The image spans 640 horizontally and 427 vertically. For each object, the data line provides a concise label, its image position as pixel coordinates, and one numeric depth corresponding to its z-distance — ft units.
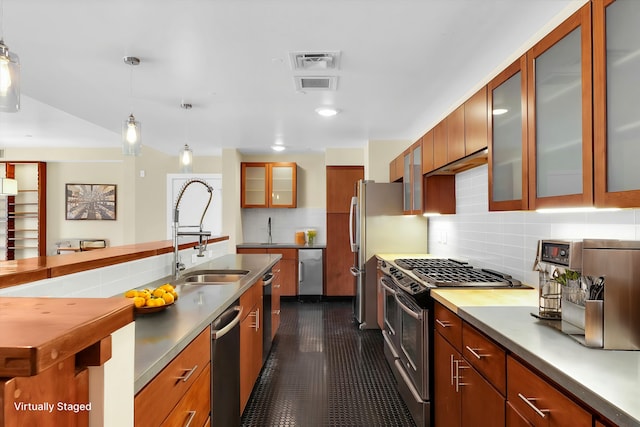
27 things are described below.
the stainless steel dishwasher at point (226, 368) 5.93
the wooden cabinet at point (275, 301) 12.74
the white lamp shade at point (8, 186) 19.49
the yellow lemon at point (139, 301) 5.51
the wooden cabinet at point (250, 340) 8.10
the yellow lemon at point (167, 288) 6.18
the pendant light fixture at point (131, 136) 9.11
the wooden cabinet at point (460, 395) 5.09
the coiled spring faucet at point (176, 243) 8.68
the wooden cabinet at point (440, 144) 9.68
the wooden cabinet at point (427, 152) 10.87
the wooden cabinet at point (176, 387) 3.59
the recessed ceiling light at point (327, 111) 12.80
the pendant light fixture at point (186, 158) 12.45
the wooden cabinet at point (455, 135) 8.62
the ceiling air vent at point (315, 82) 9.95
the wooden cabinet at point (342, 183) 20.03
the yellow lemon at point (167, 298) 5.96
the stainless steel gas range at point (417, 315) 7.66
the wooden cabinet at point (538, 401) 3.48
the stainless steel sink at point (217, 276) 10.04
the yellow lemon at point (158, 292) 5.94
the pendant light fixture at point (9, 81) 5.84
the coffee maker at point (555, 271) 4.41
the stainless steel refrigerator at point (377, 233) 15.17
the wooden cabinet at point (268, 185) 21.26
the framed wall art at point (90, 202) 23.90
